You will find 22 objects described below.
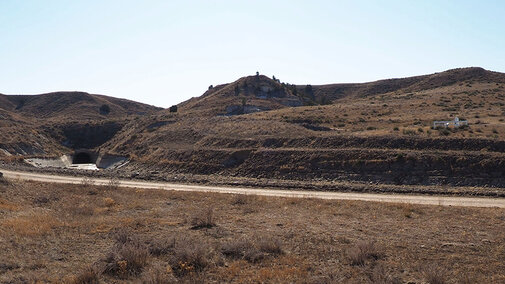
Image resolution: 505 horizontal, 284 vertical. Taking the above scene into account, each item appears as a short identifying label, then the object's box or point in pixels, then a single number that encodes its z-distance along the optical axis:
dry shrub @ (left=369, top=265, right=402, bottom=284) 10.59
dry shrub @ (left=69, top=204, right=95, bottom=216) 19.42
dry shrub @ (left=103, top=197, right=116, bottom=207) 22.25
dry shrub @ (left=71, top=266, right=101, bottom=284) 10.51
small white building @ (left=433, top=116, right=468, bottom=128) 47.58
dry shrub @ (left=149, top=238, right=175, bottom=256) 13.34
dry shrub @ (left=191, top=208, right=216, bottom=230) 17.11
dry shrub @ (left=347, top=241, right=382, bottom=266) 12.35
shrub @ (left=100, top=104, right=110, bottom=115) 122.48
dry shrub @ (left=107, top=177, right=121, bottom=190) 29.25
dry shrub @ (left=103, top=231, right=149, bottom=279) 11.51
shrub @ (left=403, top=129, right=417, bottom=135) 44.53
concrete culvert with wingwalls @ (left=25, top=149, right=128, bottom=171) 57.09
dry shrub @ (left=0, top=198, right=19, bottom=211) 19.47
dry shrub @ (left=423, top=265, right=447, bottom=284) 10.55
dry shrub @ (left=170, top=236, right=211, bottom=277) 11.74
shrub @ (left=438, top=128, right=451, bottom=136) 43.69
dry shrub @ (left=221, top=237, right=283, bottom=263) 12.88
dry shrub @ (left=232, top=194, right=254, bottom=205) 23.73
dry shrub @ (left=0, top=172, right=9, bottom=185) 25.30
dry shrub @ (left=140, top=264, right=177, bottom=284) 10.54
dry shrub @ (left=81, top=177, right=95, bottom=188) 29.77
